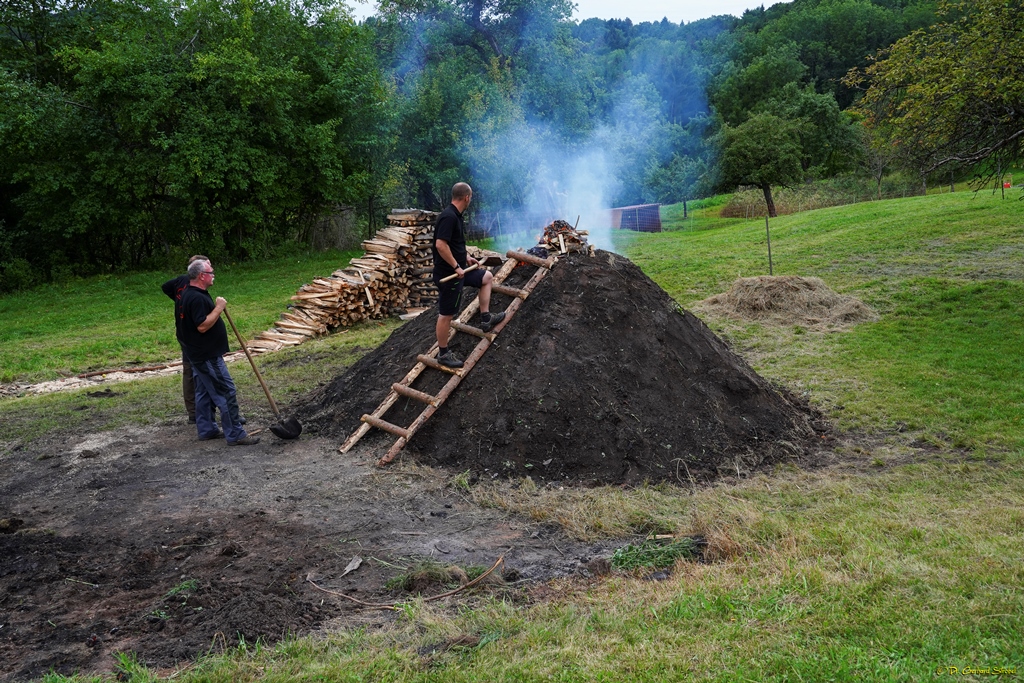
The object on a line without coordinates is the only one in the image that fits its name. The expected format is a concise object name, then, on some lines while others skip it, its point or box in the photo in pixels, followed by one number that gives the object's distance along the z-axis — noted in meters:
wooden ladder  7.29
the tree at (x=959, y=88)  10.76
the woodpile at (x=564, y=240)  8.38
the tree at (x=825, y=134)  44.69
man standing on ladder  7.27
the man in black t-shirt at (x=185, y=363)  8.35
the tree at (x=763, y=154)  38.38
